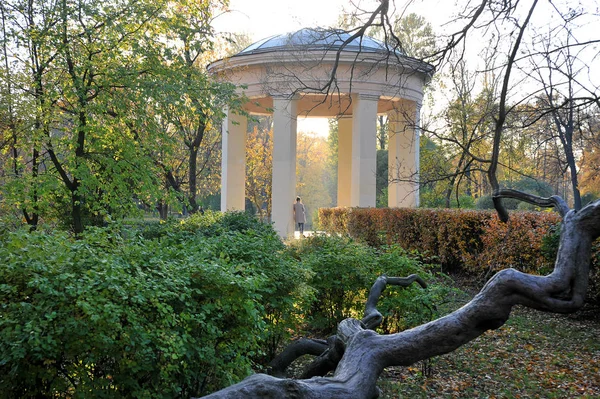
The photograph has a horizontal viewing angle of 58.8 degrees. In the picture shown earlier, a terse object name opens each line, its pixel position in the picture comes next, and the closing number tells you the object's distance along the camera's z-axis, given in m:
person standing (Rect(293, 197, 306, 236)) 21.94
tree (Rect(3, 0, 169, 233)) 10.63
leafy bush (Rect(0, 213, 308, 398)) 3.40
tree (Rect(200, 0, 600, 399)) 3.08
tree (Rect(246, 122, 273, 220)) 31.02
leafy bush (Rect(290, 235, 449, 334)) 7.22
